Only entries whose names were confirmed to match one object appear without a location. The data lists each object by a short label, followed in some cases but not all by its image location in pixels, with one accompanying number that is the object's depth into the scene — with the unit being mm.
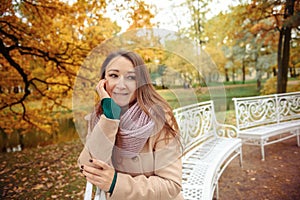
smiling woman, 567
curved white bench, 1355
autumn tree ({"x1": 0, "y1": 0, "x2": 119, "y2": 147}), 2254
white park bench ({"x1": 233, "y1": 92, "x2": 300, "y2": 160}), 1797
